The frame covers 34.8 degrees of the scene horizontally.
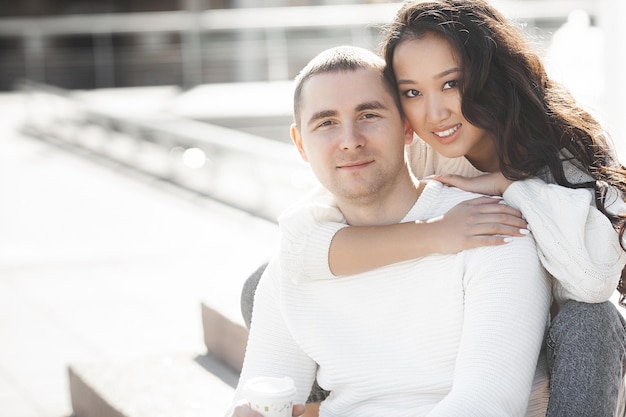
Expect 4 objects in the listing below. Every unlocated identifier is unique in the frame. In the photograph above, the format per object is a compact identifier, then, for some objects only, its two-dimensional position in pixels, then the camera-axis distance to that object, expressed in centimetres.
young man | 227
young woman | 240
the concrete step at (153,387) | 365
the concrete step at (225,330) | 410
